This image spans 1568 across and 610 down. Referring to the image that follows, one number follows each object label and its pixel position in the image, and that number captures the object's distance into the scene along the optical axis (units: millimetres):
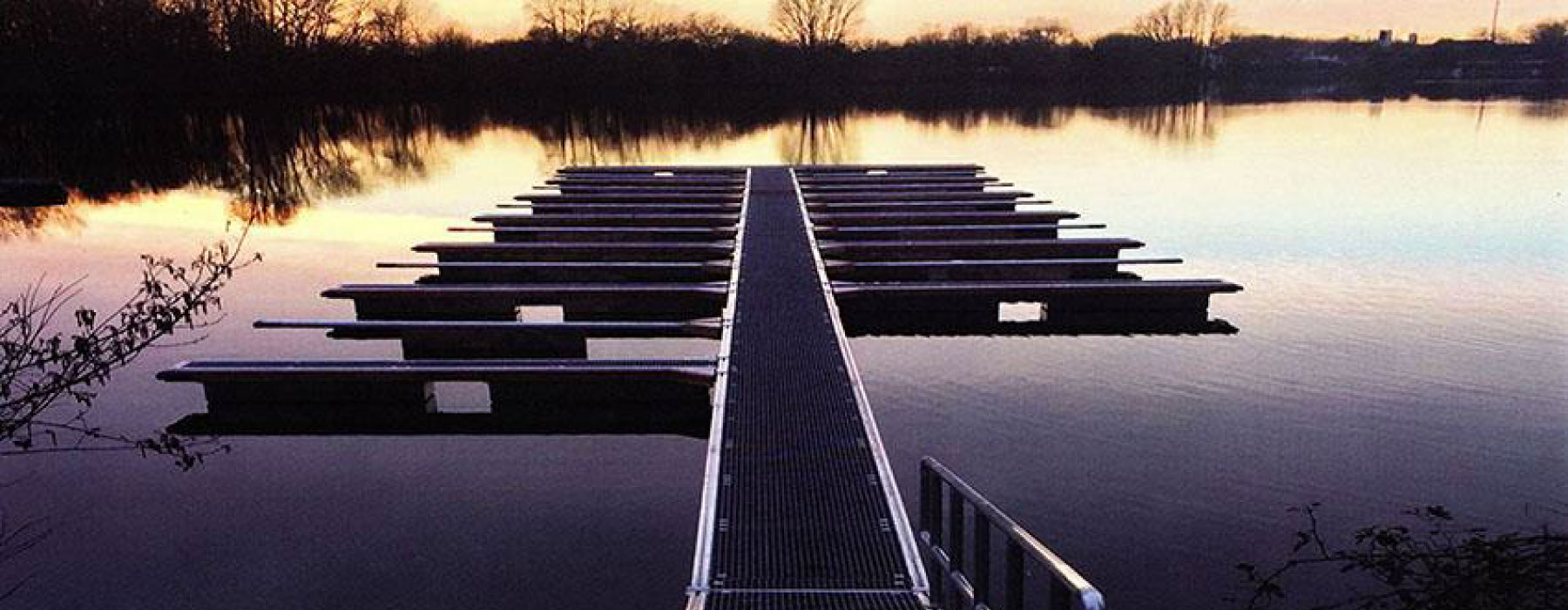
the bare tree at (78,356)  4484
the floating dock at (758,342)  5125
